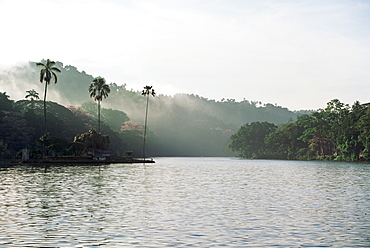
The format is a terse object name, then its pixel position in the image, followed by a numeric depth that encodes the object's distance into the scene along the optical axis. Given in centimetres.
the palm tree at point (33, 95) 16236
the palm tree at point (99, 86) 11906
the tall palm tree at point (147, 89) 12925
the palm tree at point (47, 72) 10216
